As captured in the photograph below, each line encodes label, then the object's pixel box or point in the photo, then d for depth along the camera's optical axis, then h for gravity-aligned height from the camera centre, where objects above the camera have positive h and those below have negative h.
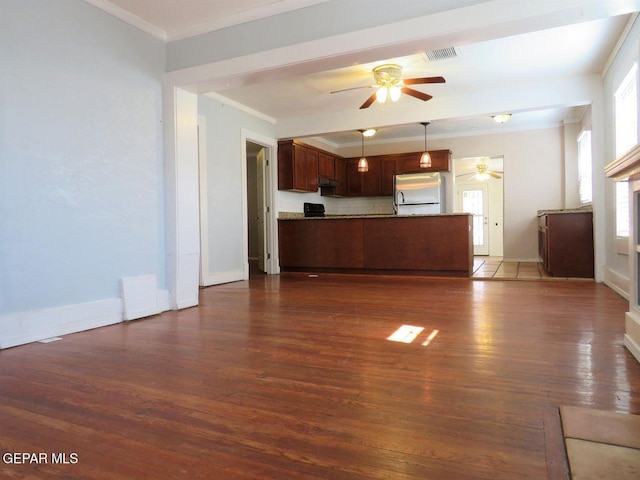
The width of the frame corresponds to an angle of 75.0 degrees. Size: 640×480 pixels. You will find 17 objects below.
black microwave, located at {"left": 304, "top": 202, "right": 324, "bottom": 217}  7.78 +0.47
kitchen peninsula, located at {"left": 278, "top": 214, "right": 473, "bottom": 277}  6.02 -0.17
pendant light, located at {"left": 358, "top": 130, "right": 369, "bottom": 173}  7.61 +1.23
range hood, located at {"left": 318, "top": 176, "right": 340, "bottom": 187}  8.06 +1.04
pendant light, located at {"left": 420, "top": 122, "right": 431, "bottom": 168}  7.30 +1.25
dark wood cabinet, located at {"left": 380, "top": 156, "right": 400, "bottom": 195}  8.61 +1.25
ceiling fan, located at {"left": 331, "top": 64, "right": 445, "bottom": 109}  4.57 +1.66
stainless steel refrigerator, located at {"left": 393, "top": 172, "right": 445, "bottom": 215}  8.32 +0.79
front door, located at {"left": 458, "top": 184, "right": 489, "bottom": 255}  11.69 +0.62
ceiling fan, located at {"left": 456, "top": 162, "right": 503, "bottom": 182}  9.99 +1.48
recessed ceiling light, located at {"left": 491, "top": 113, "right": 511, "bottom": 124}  6.01 +1.65
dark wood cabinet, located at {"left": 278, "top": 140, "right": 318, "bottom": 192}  7.00 +1.16
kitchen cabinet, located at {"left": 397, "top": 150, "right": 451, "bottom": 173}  8.17 +1.40
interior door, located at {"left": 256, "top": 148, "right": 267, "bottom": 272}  7.21 +0.39
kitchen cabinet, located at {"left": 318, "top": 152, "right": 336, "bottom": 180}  7.89 +1.33
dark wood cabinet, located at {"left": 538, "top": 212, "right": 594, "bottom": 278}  5.42 -0.20
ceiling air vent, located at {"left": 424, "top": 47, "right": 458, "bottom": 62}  4.25 +1.84
